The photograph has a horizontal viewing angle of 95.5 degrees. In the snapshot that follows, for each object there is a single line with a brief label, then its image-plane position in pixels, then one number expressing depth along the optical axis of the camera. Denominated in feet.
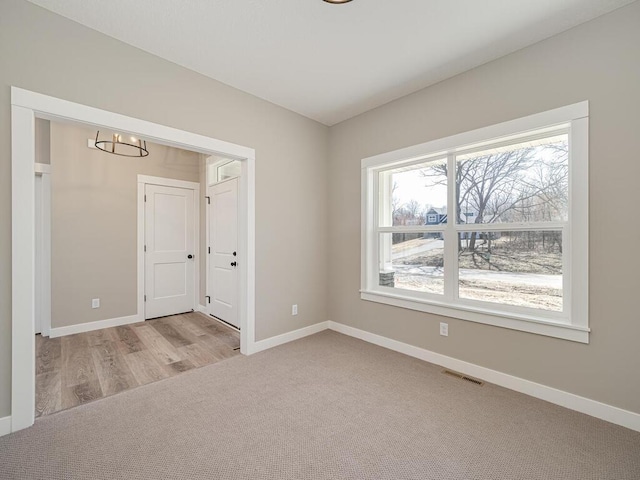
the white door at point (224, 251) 13.33
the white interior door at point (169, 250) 14.52
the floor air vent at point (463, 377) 8.25
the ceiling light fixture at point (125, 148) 12.75
